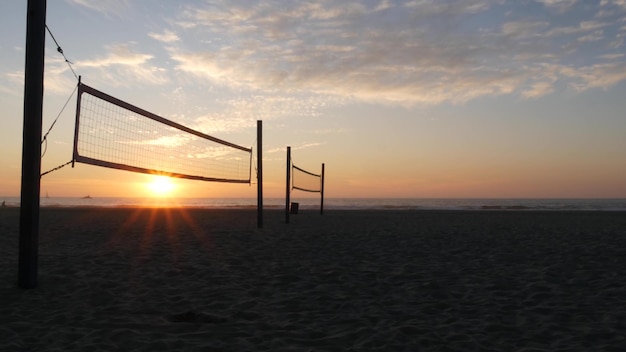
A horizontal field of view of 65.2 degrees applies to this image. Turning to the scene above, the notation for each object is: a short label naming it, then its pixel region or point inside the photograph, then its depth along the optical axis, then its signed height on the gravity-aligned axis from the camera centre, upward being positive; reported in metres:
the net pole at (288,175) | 15.78 +0.79
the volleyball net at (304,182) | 17.95 +0.73
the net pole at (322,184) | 22.12 +0.70
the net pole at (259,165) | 13.20 +0.93
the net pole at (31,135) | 5.12 +0.67
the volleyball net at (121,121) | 5.97 +1.32
